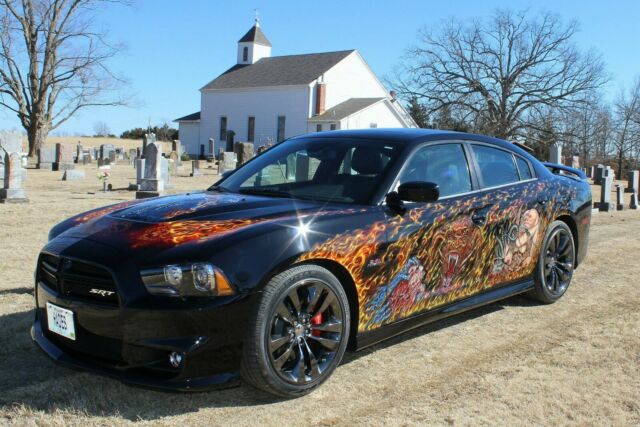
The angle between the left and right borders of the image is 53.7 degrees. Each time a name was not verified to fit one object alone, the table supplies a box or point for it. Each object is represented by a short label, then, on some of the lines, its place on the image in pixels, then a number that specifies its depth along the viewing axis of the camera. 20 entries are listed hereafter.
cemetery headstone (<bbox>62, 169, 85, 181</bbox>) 21.79
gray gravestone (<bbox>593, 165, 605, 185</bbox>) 30.23
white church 51.09
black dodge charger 3.18
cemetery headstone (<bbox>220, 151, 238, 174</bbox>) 27.61
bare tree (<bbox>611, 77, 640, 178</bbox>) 57.94
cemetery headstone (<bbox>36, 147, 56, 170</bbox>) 28.39
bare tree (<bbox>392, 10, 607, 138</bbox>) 45.31
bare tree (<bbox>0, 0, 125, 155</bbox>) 38.12
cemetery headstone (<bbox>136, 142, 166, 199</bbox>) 15.22
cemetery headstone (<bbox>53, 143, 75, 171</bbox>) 26.94
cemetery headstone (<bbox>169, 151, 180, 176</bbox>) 26.09
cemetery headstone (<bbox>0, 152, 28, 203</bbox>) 13.67
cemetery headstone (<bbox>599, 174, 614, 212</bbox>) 16.16
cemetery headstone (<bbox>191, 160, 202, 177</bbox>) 25.97
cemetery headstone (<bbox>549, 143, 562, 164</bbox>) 19.91
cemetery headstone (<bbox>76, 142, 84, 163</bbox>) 36.37
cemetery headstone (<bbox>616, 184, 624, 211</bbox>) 17.08
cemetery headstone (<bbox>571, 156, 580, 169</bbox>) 31.12
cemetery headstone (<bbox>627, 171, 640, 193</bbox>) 19.89
